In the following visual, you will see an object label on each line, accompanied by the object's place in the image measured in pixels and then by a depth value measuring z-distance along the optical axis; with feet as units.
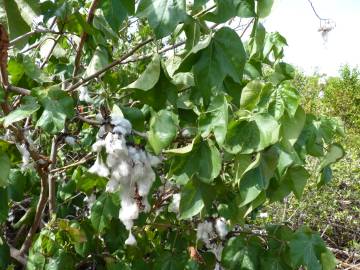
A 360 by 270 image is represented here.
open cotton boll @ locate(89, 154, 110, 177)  3.57
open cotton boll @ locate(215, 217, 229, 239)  5.47
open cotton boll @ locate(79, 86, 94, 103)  4.90
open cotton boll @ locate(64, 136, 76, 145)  5.50
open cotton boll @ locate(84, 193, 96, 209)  5.75
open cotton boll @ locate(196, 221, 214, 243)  5.44
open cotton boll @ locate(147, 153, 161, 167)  3.56
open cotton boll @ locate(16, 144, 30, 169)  4.35
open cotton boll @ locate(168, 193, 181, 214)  5.61
